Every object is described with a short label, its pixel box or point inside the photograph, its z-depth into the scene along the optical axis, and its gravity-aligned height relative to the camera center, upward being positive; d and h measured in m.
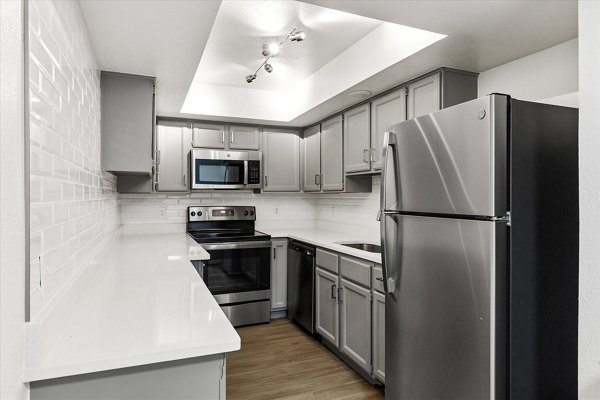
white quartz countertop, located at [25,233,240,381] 0.91 -0.38
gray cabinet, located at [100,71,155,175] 2.43 +0.50
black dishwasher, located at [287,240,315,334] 3.42 -0.83
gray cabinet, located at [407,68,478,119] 2.31 +0.68
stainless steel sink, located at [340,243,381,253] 3.24 -0.43
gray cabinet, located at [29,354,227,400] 0.92 -0.48
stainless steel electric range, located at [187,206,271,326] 3.61 -0.73
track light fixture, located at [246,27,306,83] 2.50 +1.10
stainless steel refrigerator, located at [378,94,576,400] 1.48 -0.22
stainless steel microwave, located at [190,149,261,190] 3.88 +0.31
